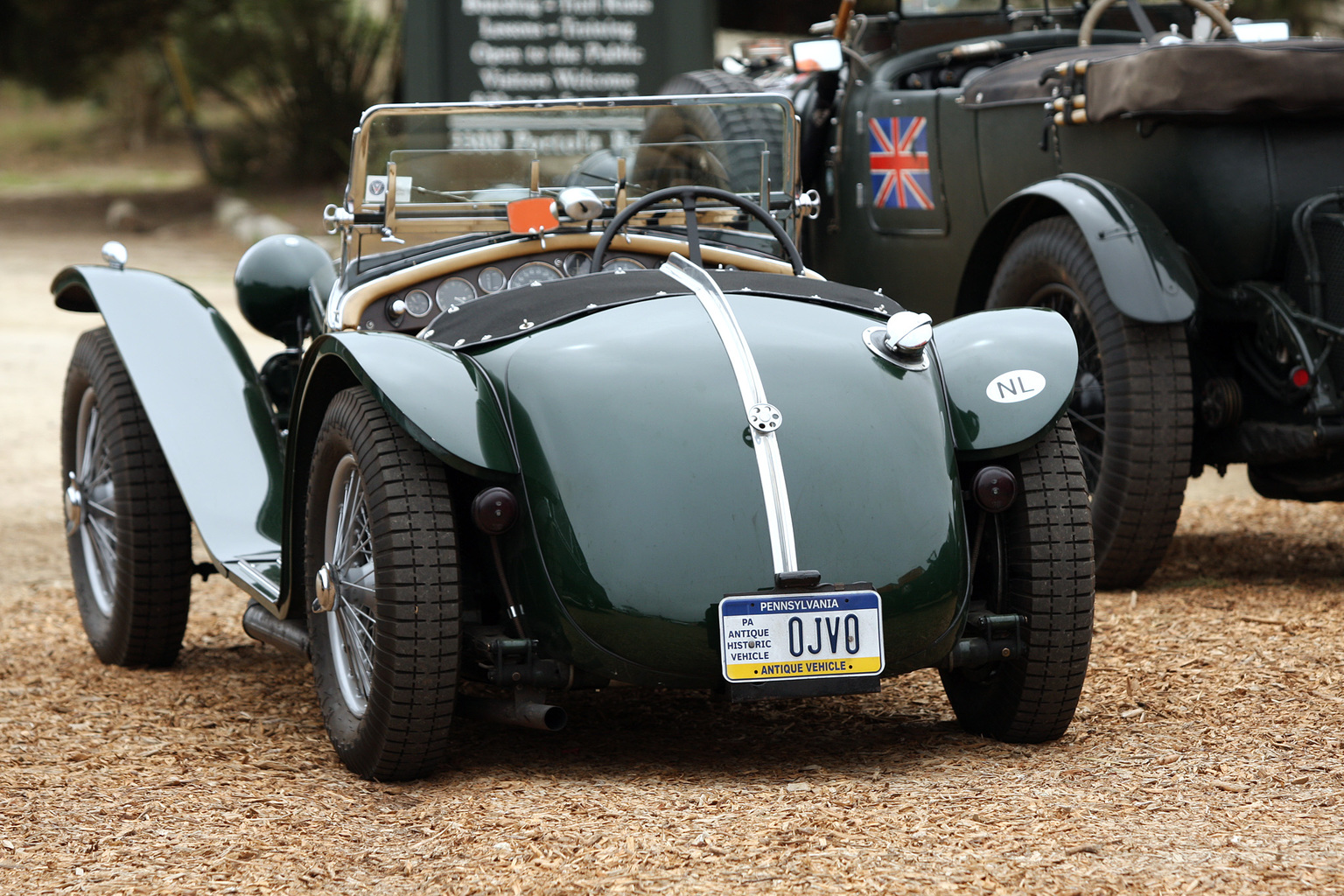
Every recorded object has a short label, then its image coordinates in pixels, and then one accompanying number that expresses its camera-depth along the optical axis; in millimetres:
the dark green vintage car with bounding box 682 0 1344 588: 10289
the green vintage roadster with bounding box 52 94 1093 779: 6500
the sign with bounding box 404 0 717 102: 25625
